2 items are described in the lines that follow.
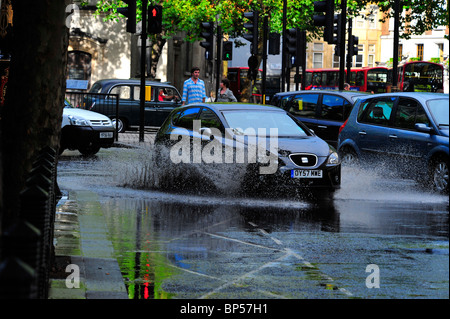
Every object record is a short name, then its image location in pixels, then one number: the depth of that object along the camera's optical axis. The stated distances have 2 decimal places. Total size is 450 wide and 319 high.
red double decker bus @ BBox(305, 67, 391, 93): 60.50
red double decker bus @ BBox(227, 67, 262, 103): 78.11
